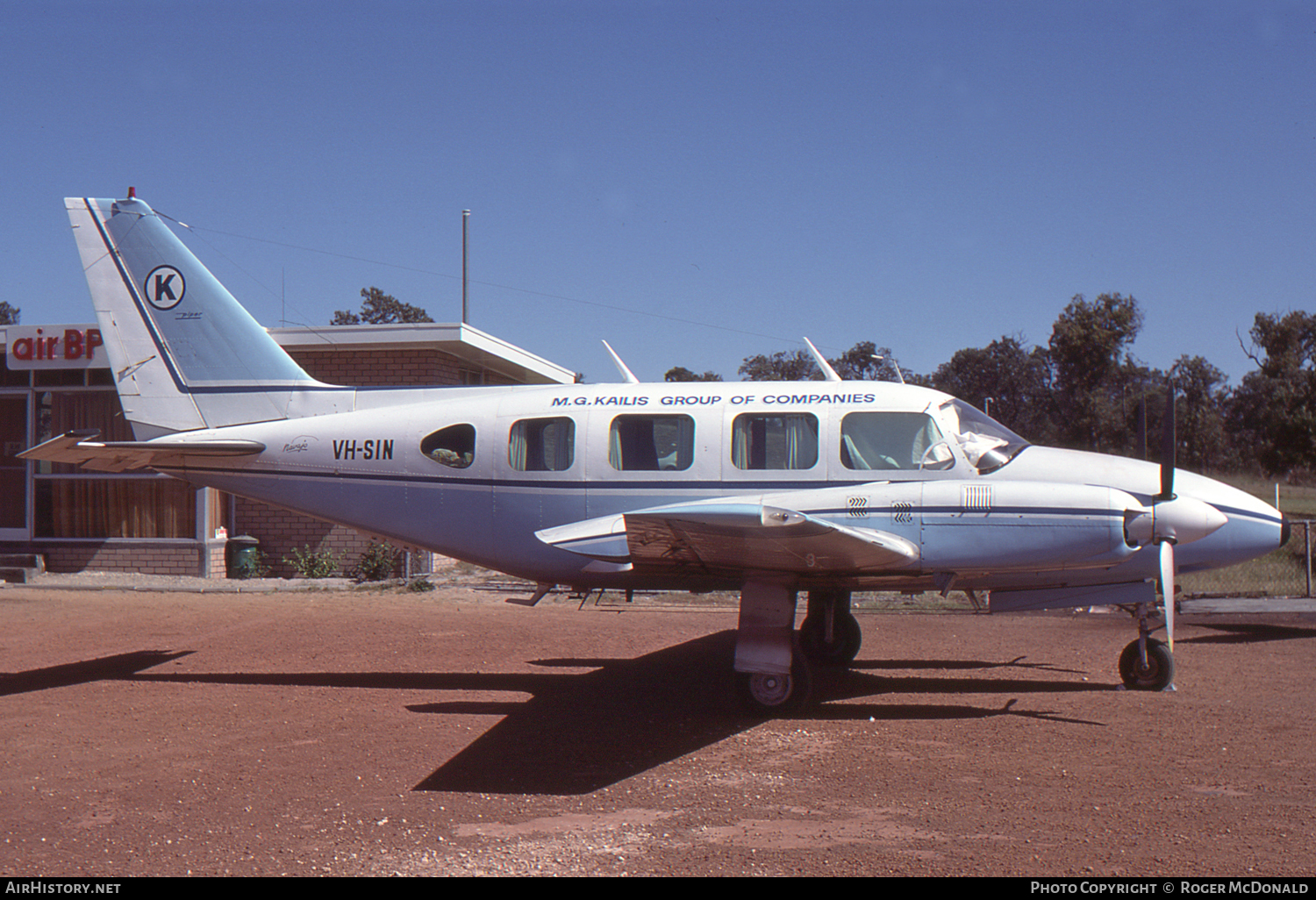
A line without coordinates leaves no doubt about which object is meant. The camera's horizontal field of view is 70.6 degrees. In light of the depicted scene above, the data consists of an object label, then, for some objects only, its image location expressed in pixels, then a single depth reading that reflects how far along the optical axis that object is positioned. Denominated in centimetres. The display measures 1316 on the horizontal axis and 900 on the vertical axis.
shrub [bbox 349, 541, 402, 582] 1675
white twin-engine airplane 715
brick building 1711
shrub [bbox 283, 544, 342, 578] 1706
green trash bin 1709
